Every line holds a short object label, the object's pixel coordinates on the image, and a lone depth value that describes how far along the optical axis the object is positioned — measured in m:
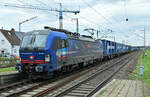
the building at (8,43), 49.47
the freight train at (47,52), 12.25
